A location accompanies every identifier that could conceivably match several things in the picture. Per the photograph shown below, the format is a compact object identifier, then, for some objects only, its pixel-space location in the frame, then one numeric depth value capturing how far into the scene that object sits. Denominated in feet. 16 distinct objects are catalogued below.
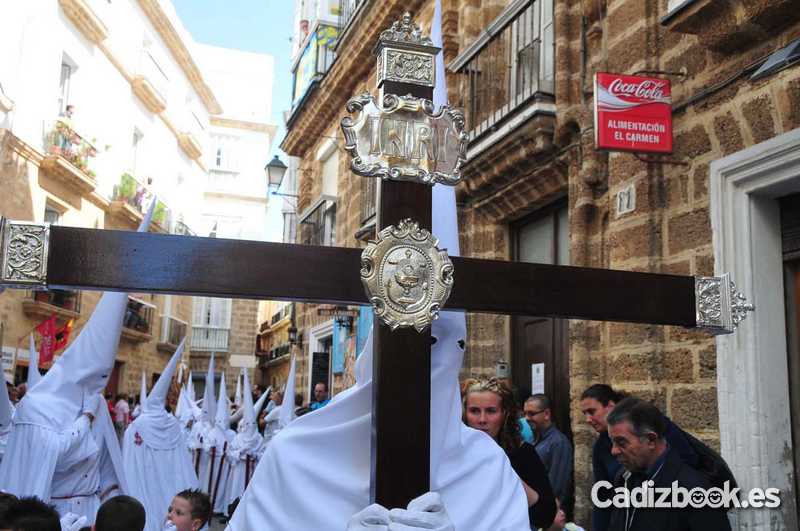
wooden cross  6.25
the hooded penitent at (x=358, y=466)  6.79
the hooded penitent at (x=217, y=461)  38.99
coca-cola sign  17.99
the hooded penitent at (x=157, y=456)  28.45
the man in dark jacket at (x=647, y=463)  10.41
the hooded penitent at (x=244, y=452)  38.04
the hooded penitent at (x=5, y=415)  18.61
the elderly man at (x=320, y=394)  39.40
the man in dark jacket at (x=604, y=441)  11.82
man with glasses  17.37
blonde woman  12.17
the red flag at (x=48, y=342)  44.68
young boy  16.12
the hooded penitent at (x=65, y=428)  17.62
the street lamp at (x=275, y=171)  54.95
